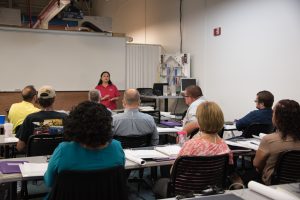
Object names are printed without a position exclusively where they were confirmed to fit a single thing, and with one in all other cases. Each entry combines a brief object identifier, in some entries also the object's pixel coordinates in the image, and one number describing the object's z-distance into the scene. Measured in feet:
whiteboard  23.27
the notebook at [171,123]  15.93
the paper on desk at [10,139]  11.74
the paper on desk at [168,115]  18.81
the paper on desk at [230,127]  15.77
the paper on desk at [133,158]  8.62
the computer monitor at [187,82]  24.40
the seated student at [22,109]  13.26
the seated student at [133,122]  11.56
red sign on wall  22.53
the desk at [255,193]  5.97
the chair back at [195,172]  7.68
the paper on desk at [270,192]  5.69
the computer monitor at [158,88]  25.95
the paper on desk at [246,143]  10.95
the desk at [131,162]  8.56
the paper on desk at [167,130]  14.05
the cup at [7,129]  12.40
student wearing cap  10.71
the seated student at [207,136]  8.05
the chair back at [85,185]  5.65
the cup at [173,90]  26.07
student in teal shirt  5.80
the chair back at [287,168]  8.21
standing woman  22.84
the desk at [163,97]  25.14
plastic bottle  10.92
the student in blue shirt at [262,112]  13.96
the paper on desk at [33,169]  7.50
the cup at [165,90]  25.99
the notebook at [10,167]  7.63
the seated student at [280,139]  8.67
